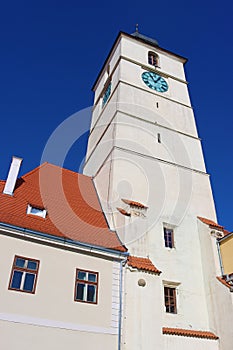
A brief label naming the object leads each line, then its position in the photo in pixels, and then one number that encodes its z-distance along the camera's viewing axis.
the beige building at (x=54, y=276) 8.88
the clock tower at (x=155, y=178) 12.02
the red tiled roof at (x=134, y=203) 12.93
